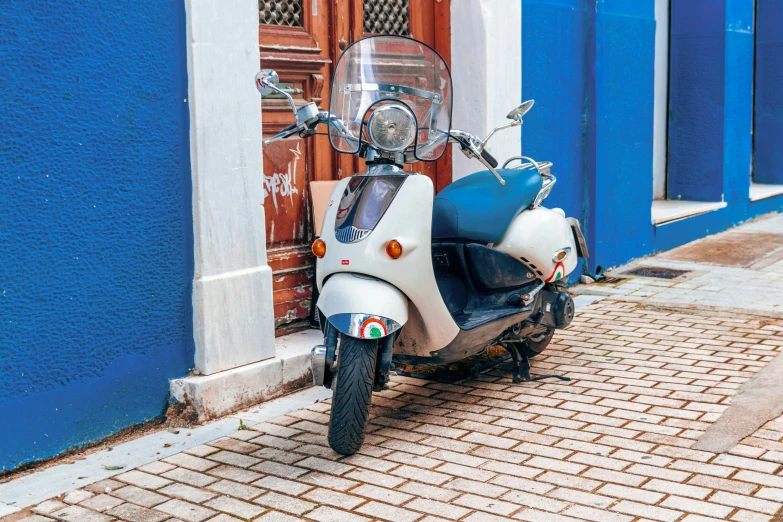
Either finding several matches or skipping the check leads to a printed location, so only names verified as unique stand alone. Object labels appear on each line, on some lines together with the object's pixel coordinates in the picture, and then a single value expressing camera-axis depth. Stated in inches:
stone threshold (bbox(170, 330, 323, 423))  189.9
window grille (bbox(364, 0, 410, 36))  251.1
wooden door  224.5
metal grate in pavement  327.3
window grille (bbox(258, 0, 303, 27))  221.6
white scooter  166.9
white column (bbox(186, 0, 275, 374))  190.5
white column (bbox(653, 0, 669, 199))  413.4
